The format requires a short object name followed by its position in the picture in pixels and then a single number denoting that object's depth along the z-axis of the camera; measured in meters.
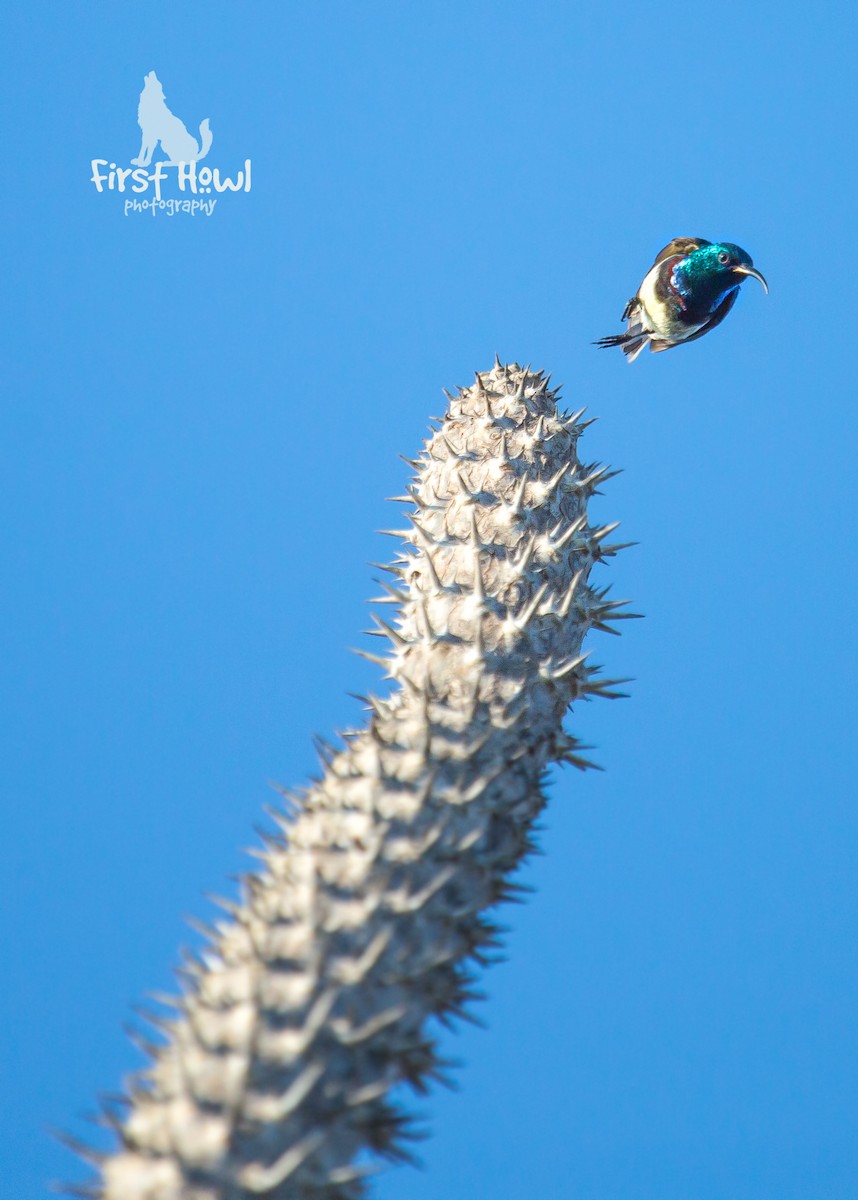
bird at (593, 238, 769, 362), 9.79
